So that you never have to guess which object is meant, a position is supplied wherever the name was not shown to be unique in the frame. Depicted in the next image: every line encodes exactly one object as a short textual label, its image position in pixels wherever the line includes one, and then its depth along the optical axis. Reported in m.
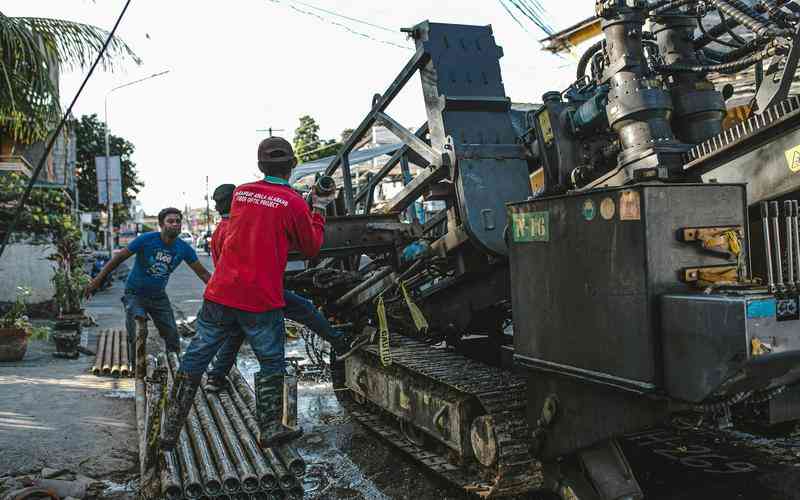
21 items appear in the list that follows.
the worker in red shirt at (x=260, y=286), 4.25
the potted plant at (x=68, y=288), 9.88
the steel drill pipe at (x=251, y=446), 4.33
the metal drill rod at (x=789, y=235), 2.90
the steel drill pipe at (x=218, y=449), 4.23
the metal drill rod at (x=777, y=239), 2.87
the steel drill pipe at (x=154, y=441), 4.18
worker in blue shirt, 7.46
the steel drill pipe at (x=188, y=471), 4.13
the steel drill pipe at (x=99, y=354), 8.52
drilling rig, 2.93
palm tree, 7.45
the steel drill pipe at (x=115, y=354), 8.51
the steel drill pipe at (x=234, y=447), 4.27
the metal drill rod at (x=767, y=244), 2.79
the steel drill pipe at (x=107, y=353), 8.54
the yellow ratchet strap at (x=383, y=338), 5.31
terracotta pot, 9.22
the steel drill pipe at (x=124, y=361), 8.52
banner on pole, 27.78
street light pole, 28.05
